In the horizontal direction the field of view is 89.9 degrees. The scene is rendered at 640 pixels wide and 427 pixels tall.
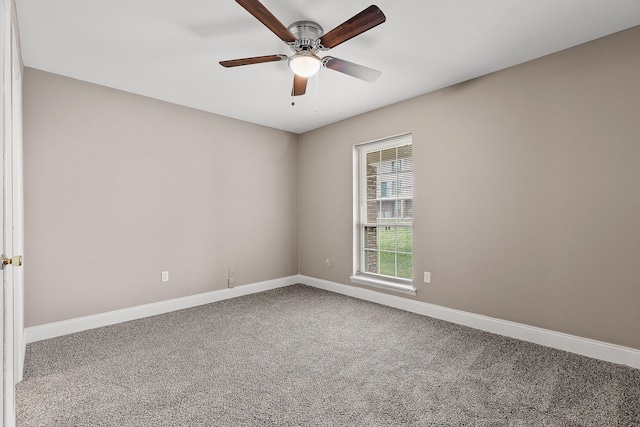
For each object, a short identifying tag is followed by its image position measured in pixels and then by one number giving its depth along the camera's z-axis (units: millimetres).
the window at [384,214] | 3900
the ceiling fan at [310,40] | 1821
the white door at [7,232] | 1237
